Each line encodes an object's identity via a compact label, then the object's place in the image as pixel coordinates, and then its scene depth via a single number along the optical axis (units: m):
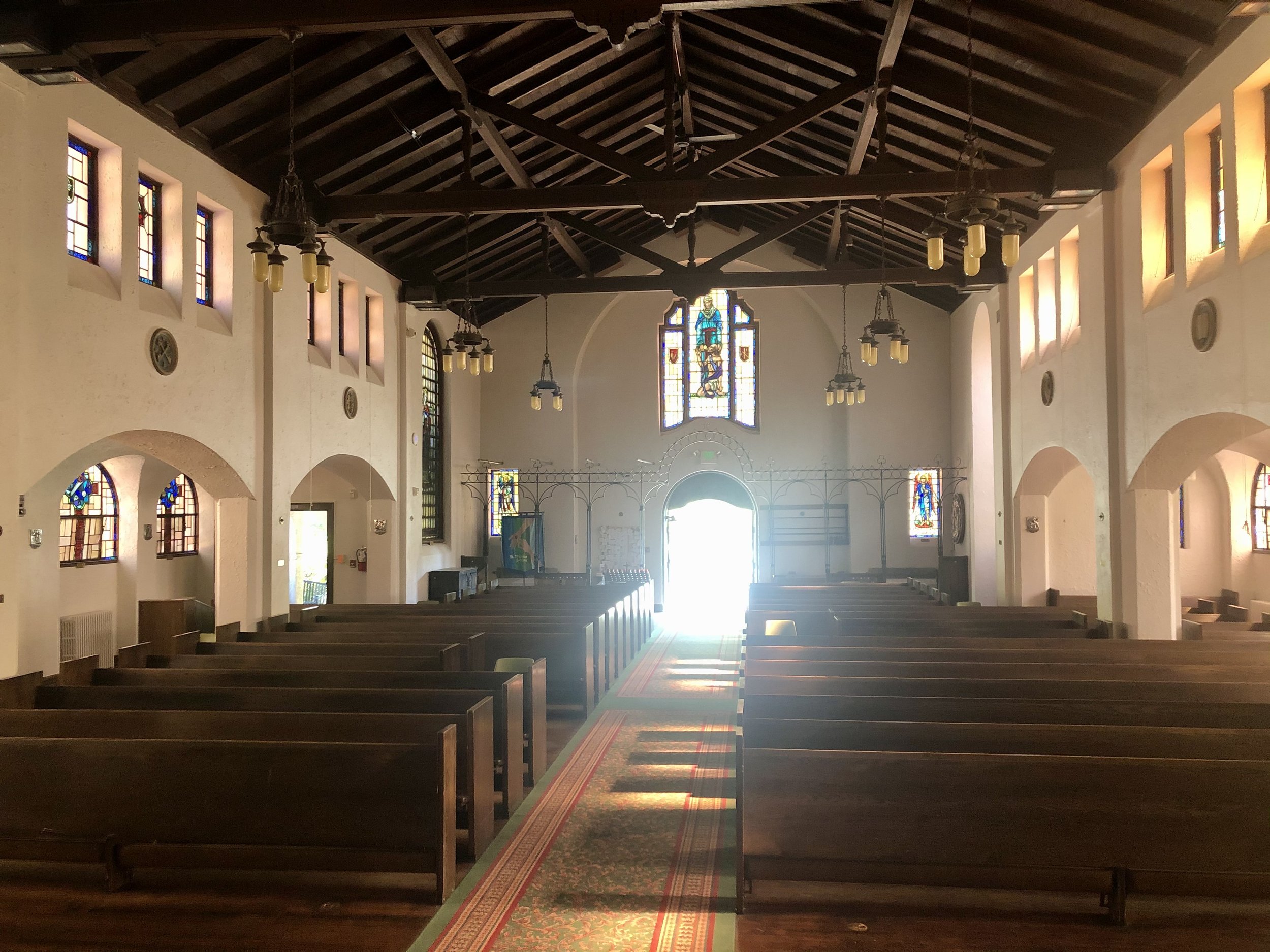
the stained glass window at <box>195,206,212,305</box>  9.31
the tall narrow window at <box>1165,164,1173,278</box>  8.41
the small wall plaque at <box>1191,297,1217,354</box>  7.30
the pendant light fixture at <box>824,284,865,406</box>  12.90
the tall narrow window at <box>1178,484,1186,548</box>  14.40
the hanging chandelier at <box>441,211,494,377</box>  10.17
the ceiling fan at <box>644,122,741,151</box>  11.51
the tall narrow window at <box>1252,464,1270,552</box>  13.73
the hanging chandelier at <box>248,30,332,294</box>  5.71
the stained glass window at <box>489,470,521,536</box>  17.78
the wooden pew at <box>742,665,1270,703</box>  5.39
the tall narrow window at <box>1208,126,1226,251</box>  7.55
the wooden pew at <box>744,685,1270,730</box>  5.02
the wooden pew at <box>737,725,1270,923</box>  4.11
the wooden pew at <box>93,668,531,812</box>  5.99
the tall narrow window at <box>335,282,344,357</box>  12.30
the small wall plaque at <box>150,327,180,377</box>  8.20
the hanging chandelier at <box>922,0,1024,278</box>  5.21
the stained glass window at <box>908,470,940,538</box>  16.81
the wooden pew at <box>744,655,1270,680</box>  6.05
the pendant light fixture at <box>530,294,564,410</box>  13.77
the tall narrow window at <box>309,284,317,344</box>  11.76
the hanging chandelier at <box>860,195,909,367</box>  9.66
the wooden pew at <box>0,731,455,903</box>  4.46
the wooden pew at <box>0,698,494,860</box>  4.92
